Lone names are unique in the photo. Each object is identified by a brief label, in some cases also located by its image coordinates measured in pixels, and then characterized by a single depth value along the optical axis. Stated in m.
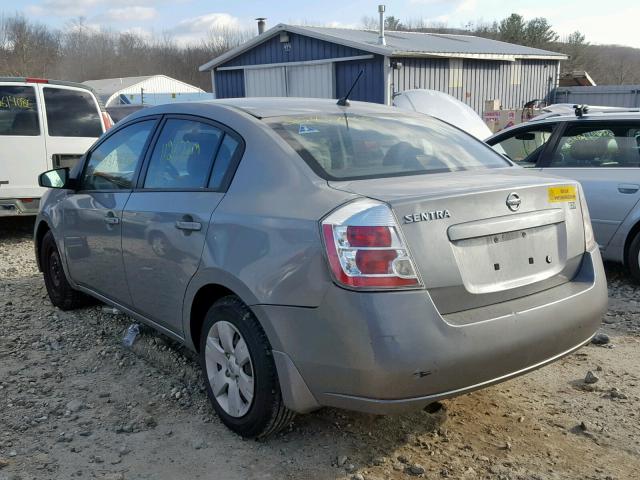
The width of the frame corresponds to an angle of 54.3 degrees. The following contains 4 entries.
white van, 7.21
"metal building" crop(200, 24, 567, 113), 17.39
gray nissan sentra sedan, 2.43
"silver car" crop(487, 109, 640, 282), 5.47
